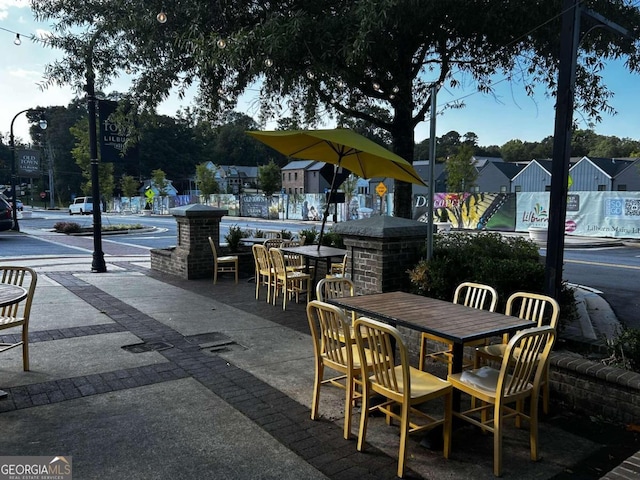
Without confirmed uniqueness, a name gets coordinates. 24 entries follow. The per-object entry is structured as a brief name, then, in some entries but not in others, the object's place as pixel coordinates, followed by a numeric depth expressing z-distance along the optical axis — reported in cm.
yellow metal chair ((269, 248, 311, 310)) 705
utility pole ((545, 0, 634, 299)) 414
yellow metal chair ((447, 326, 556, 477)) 279
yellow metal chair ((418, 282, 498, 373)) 402
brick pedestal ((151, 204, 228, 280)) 945
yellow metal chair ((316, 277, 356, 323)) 431
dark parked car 1986
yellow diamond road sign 2700
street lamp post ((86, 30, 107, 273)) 950
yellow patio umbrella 580
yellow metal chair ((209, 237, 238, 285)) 891
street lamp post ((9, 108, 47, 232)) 2225
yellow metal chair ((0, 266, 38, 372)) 410
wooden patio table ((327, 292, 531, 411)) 299
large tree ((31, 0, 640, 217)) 618
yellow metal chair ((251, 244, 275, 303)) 742
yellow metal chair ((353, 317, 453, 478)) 276
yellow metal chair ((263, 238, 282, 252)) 916
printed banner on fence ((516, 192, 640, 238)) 1973
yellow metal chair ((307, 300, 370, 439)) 309
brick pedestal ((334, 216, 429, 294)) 534
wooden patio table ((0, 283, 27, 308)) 372
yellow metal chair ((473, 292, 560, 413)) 357
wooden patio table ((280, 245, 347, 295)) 724
